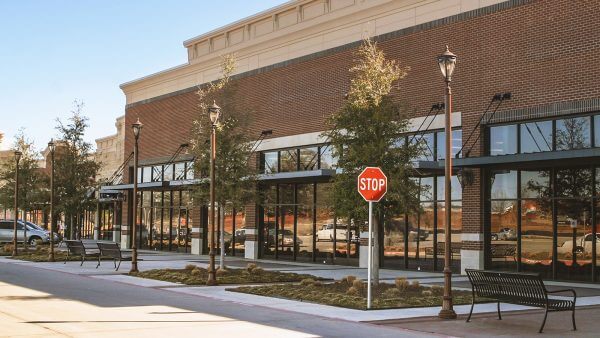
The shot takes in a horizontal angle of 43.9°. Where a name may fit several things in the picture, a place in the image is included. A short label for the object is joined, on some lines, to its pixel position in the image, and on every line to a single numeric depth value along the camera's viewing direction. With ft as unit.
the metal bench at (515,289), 42.32
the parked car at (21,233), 152.76
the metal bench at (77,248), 92.99
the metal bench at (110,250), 85.66
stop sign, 51.82
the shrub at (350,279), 66.31
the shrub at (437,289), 60.03
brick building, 73.00
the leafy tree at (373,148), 62.54
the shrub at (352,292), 58.34
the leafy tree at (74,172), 132.36
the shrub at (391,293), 57.66
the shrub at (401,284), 61.36
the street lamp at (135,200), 80.96
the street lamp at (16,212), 112.98
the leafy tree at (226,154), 82.53
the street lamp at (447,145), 47.98
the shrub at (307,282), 66.44
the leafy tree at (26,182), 142.00
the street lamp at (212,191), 69.67
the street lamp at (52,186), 101.22
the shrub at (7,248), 122.89
